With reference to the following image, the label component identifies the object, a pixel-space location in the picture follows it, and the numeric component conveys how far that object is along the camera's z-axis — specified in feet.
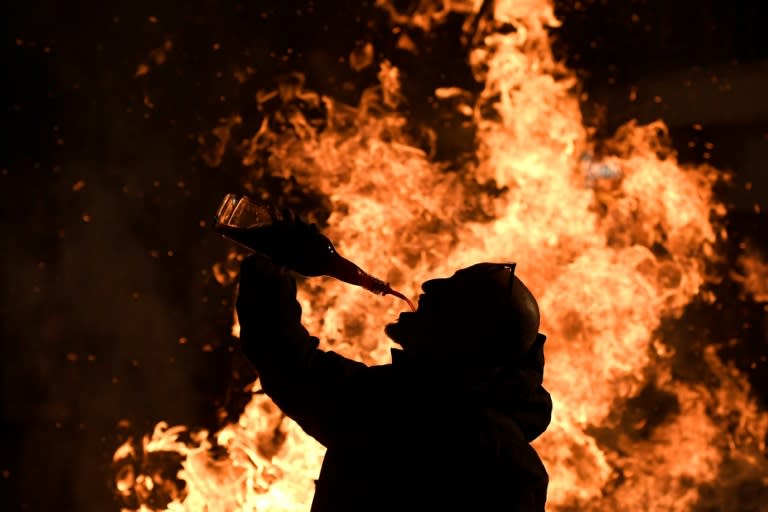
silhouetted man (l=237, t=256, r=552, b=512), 14.51
